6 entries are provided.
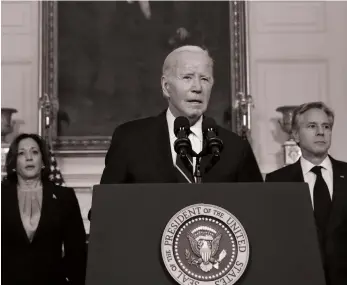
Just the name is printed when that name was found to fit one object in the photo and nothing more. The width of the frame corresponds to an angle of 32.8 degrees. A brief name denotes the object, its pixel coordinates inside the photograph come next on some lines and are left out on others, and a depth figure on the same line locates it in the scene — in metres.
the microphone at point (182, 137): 2.02
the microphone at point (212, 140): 2.04
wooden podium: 1.71
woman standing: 3.25
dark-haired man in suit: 2.80
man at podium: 2.31
